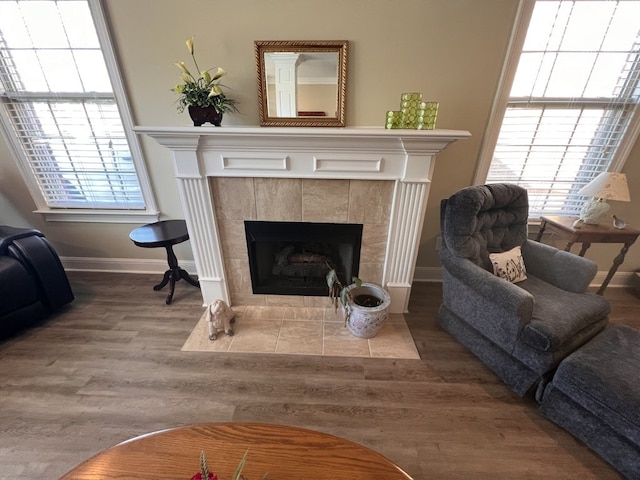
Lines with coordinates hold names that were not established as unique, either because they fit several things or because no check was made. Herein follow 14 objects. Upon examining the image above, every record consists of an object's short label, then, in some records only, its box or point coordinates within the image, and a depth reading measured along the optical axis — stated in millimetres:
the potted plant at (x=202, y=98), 1612
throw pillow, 1730
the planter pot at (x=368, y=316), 1786
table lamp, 1785
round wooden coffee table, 744
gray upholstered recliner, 1371
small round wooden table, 1943
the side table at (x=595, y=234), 1866
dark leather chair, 1764
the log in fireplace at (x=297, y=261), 1959
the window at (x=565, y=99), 1740
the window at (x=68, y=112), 1821
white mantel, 1529
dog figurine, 1831
